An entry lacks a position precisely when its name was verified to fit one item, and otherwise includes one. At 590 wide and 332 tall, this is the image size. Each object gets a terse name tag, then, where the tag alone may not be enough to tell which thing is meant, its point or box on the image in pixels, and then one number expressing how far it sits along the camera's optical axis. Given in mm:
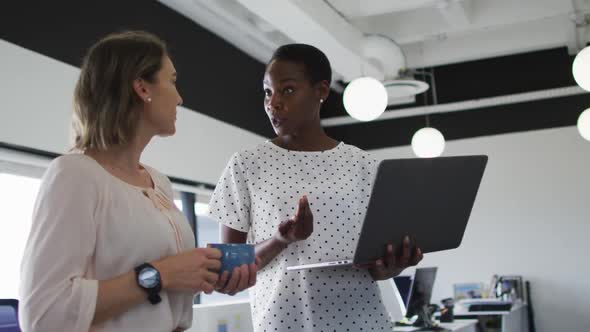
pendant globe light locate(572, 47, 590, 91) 4902
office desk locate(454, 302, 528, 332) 6262
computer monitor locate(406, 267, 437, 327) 5184
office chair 2037
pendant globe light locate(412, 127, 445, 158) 7262
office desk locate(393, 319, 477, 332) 5094
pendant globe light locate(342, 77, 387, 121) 5641
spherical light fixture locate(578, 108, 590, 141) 6609
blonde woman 1211
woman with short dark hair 1711
